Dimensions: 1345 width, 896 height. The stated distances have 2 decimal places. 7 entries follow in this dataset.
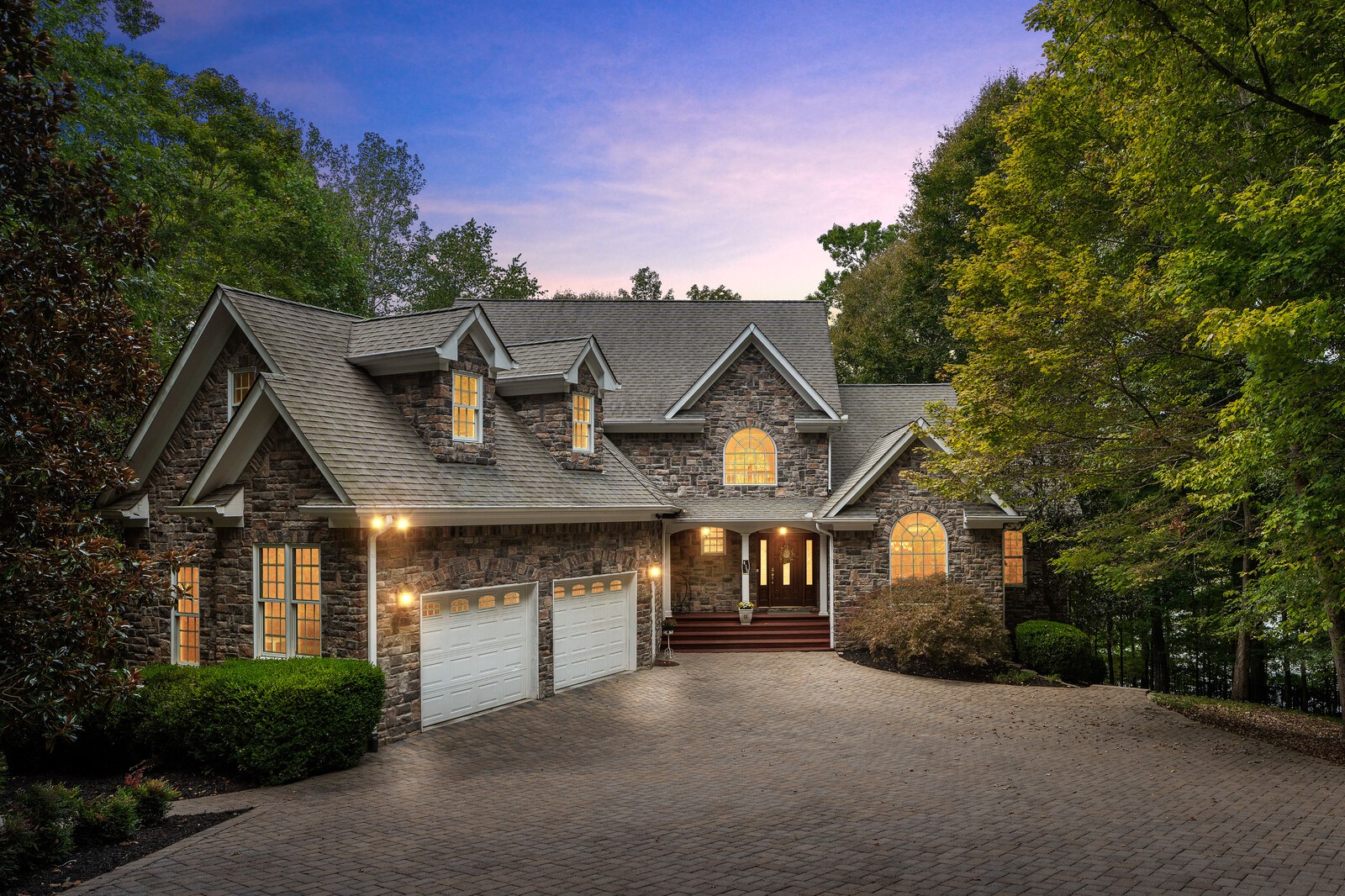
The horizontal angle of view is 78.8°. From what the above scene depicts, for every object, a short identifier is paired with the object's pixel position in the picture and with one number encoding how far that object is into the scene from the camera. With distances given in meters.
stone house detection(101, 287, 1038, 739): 12.52
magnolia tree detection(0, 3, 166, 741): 6.89
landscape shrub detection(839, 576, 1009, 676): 17.59
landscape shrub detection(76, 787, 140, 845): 7.81
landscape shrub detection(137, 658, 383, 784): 9.92
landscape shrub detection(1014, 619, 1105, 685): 18.45
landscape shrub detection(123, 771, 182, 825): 8.32
